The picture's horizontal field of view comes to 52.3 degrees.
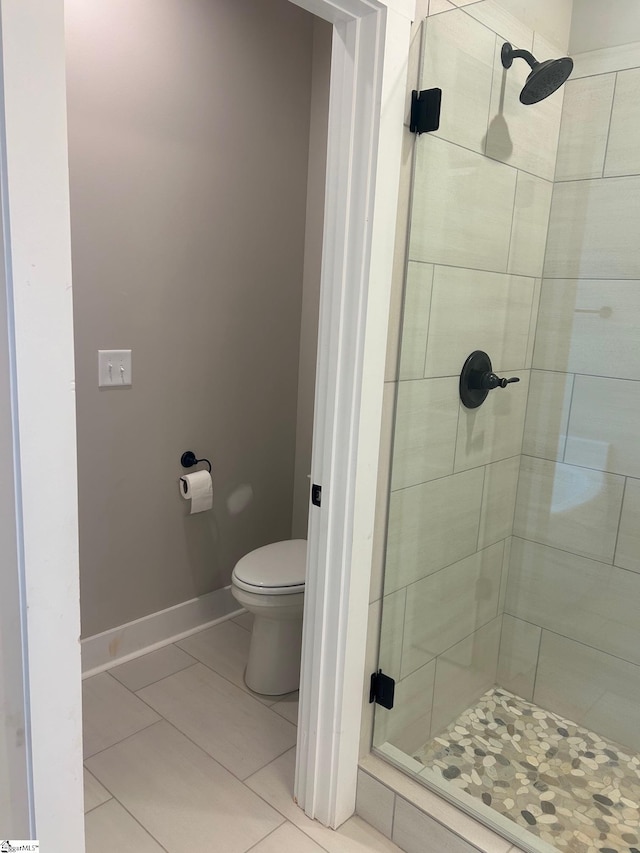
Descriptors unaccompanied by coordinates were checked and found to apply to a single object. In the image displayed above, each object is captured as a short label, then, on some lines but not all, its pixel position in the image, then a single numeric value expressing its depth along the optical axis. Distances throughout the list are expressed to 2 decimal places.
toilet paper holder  2.55
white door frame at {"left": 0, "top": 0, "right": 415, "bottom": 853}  0.91
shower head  1.66
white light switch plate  2.24
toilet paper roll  2.52
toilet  2.23
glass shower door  1.67
